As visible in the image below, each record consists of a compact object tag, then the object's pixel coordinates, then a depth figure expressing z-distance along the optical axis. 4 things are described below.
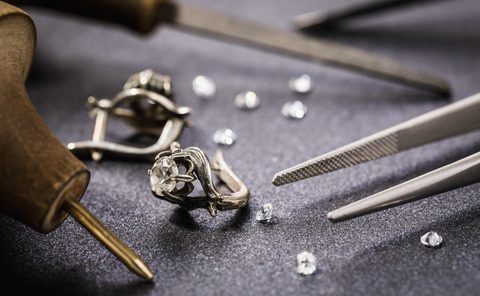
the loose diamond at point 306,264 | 0.15
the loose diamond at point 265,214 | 0.16
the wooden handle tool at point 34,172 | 0.14
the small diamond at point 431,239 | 0.15
